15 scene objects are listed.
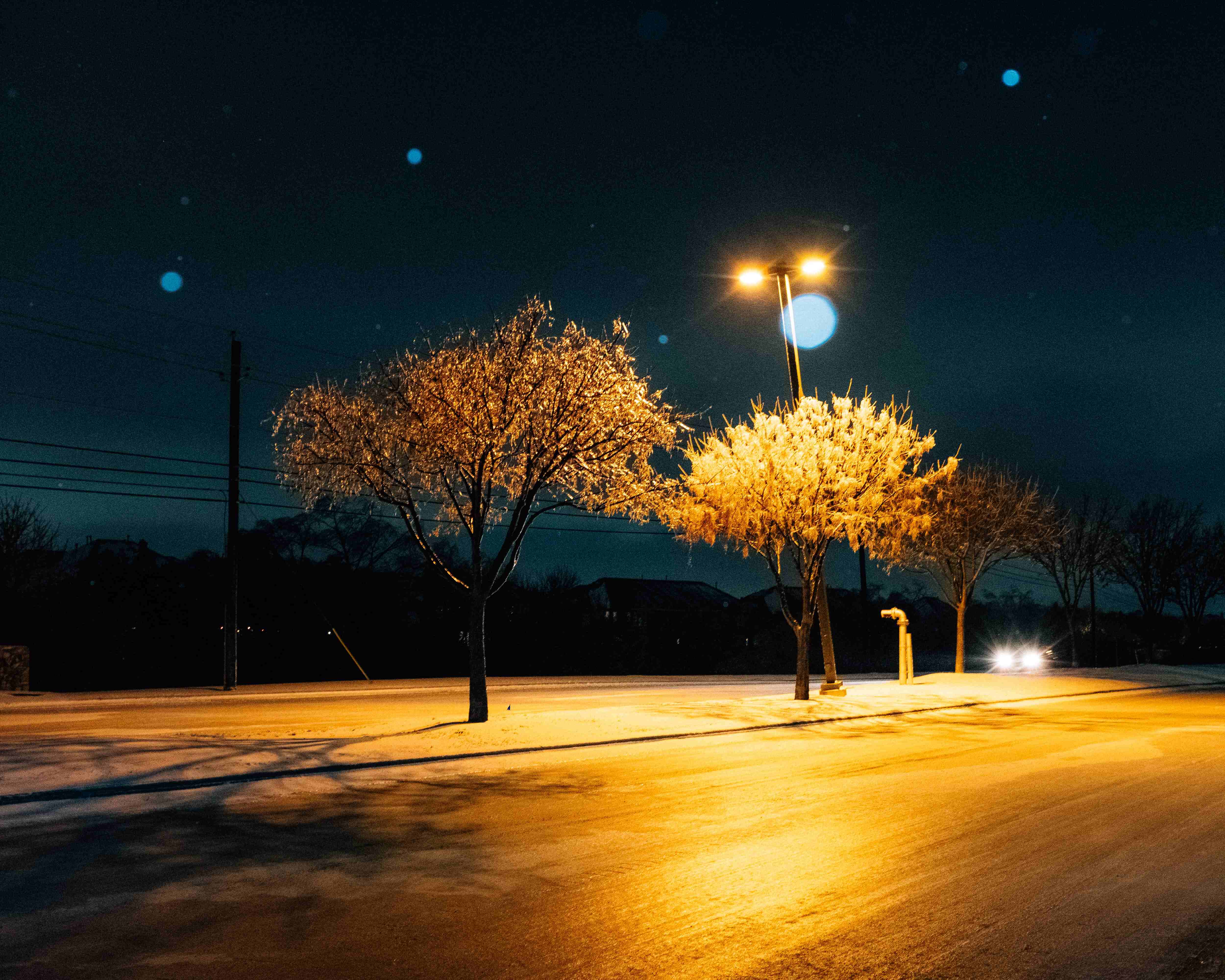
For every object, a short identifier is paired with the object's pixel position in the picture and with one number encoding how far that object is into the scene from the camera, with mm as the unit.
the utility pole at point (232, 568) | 30484
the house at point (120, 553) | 36312
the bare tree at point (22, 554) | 43031
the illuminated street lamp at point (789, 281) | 20750
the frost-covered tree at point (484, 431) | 17031
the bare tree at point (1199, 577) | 65875
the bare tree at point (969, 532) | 34500
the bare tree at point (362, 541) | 55000
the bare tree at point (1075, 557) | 53062
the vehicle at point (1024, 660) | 49438
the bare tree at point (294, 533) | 54719
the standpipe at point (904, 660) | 30928
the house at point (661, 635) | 48938
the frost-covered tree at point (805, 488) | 21938
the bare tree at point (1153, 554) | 65312
